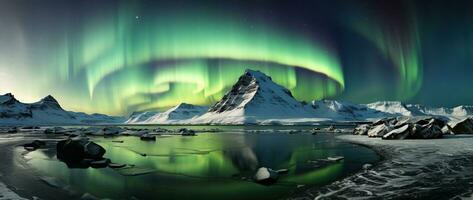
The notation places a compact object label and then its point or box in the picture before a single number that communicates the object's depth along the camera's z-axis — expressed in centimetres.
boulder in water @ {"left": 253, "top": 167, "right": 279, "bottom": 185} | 1524
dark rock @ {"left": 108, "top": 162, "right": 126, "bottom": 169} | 2053
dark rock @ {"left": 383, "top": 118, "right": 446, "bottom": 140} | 4003
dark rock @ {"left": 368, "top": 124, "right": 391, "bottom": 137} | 4575
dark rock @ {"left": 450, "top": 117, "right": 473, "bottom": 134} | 4895
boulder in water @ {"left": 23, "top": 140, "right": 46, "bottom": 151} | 3405
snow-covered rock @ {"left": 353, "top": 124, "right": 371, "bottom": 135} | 5760
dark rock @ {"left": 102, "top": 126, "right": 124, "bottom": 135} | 6925
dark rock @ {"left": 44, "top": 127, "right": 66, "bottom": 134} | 8100
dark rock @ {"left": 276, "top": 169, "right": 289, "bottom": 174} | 1776
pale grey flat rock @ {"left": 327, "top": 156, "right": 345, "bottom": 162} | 2292
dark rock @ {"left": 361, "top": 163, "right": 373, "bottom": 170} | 1861
